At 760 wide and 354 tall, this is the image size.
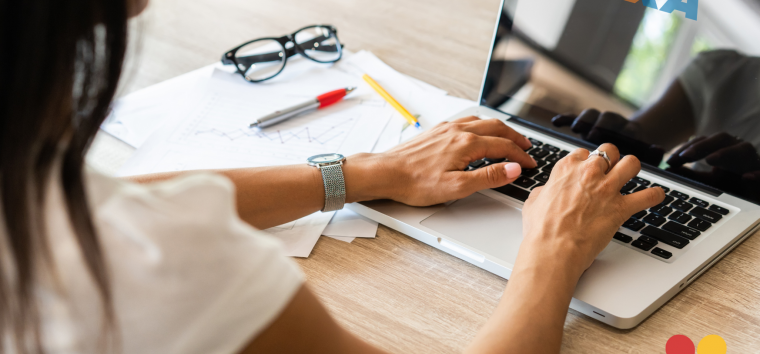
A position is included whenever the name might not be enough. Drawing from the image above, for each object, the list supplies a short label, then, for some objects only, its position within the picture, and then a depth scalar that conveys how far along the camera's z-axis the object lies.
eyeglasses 1.08
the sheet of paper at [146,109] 0.90
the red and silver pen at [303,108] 0.92
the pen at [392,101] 0.93
